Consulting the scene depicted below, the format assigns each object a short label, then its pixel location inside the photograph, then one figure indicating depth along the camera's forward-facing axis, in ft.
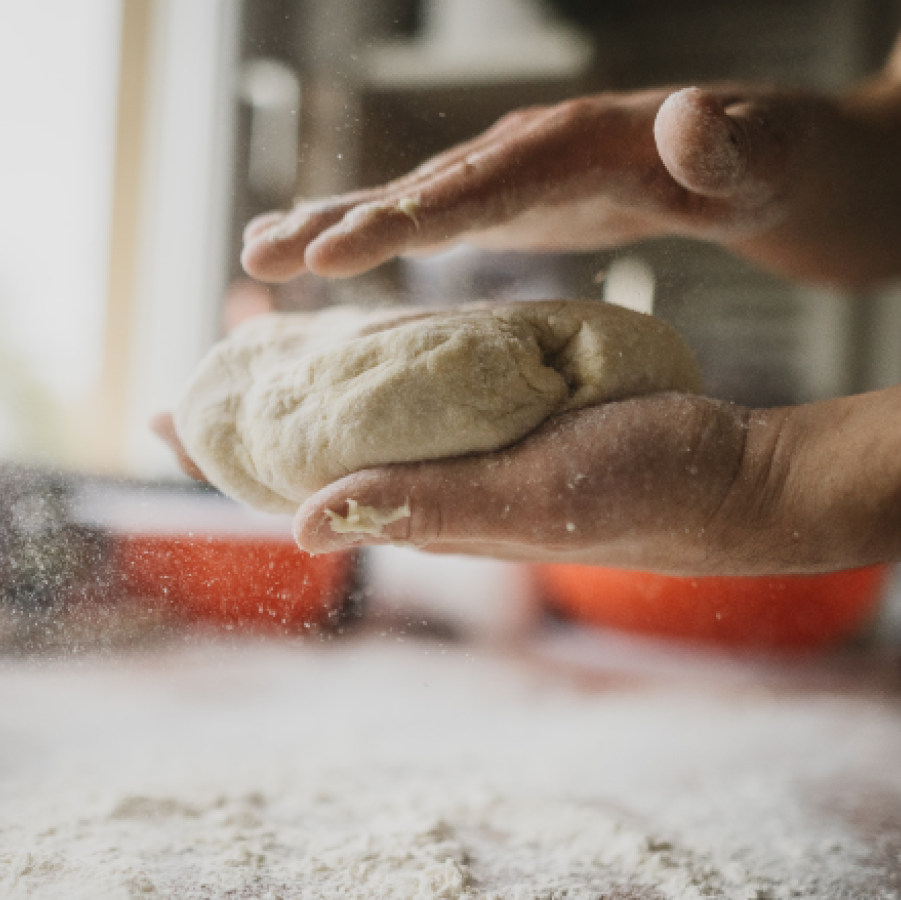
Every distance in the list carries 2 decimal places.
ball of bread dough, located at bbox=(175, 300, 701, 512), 1.85
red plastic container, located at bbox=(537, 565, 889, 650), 2.77
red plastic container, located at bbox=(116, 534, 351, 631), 2.19
